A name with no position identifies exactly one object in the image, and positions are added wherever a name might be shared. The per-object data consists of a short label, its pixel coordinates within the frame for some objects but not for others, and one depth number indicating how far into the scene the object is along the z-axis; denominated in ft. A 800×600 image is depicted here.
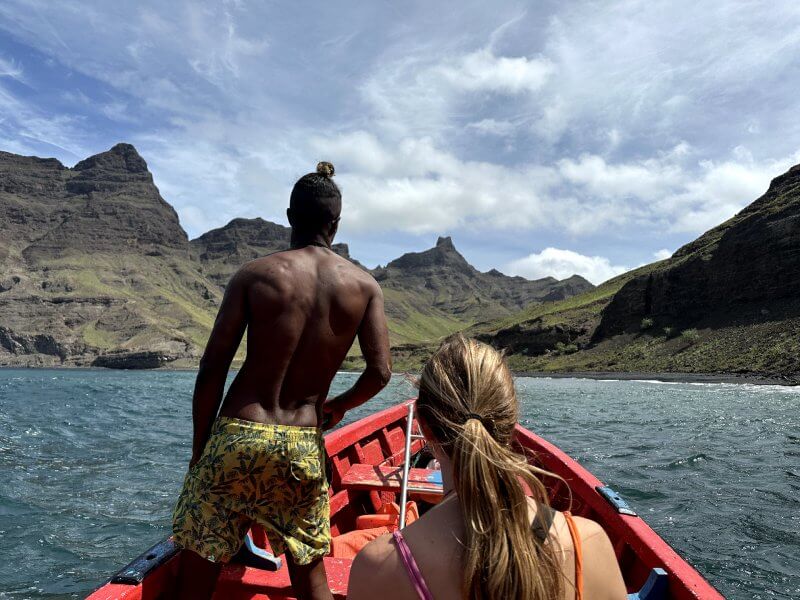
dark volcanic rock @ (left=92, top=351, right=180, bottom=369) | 633.61
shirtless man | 10.23
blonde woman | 6.06
